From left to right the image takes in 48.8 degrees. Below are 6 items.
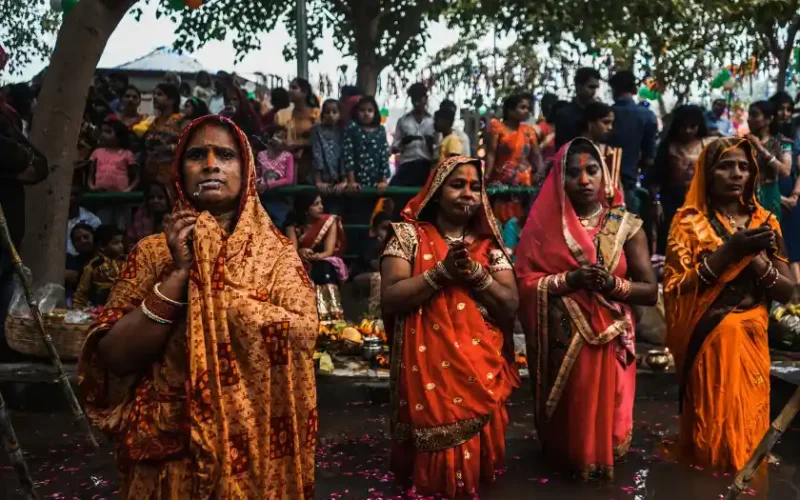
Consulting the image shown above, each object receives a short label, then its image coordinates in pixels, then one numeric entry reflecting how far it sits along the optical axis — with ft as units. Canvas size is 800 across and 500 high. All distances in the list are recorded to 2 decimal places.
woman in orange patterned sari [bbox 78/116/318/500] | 9.54
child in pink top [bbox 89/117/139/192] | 32.04
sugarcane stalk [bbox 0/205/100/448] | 15.07
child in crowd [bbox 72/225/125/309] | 27.09
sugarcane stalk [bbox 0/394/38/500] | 11.56
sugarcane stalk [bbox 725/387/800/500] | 10.72
